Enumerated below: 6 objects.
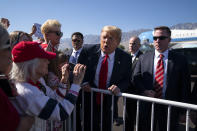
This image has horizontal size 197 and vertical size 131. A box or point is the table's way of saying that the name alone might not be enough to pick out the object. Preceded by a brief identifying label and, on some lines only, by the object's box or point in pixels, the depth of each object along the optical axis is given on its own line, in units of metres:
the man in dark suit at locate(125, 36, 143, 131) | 3.40
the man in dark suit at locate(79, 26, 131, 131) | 2.53
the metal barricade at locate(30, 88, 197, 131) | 1.72
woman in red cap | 1.33
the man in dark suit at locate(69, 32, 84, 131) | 4.79
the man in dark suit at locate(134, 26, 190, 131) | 2.54
